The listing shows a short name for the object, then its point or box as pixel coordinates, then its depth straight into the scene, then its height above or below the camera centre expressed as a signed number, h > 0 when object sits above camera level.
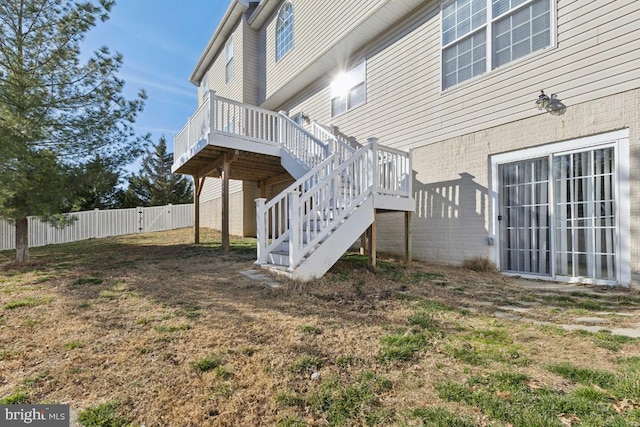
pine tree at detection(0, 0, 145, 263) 6.19 +2.51
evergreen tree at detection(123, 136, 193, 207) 23.59 +2.61
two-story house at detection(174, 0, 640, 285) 4.58 +1.60
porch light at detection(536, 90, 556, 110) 5.09 +1.90
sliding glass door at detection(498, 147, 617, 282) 4.63 +0.06
